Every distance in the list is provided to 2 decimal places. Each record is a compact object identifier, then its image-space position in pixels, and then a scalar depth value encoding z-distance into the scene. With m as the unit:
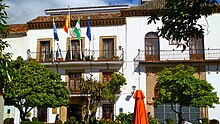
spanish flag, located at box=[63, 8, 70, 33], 25.00
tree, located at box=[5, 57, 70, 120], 17.78
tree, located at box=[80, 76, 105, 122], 19.27
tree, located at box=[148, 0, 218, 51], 4.66
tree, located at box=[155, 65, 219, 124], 18.77
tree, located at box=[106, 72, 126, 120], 23.06
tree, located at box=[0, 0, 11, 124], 7.04
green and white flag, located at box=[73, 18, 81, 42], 24.83
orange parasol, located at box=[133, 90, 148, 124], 10.75
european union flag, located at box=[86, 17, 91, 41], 24.61
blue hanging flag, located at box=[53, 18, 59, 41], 25.13
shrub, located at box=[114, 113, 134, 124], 13.67
